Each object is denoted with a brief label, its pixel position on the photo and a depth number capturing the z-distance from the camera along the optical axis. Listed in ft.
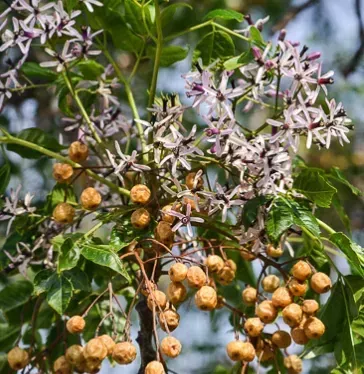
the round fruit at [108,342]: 4.86
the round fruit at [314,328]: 4.92
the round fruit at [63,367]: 4.95
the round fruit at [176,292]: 4.88
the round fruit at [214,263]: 5.01
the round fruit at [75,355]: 4.90
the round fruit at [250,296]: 5.09
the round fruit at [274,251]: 5.07
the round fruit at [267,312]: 4.97
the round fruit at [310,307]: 4.95
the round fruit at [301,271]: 4.96
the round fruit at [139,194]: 4.93
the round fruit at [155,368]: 4.78
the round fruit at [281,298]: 4.95
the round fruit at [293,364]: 5.19
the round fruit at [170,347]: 4.82
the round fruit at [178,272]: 4.86
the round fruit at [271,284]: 5.10
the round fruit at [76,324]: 4.92
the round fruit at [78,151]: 5.12
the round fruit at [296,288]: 4.98
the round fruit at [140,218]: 4.93
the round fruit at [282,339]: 5.02
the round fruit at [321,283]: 4.98
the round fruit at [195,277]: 4.89
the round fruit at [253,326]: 4.97
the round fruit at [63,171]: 5.08
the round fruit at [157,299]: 4.83
